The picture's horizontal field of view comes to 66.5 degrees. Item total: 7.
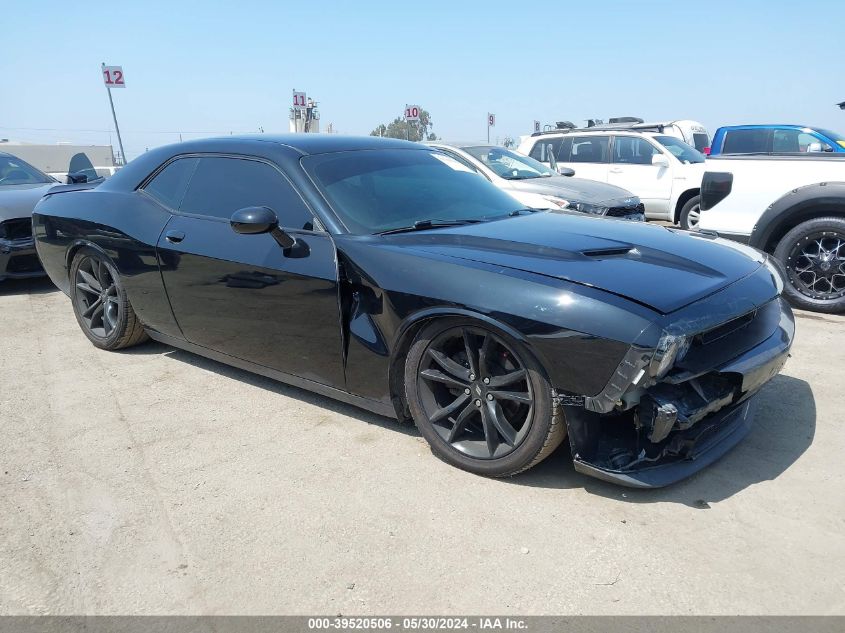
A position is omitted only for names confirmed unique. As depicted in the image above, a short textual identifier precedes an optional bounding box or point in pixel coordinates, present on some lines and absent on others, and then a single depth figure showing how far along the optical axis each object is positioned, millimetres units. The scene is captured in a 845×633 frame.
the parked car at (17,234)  6578
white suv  9492
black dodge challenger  2455
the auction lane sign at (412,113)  22484
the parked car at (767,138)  9086
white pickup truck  5102
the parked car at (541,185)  7187
